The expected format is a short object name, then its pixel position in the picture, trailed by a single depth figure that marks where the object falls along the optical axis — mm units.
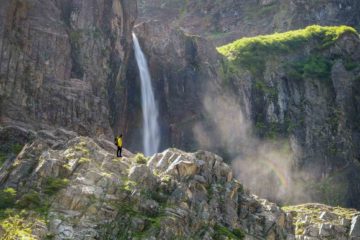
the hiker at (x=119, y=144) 45875
